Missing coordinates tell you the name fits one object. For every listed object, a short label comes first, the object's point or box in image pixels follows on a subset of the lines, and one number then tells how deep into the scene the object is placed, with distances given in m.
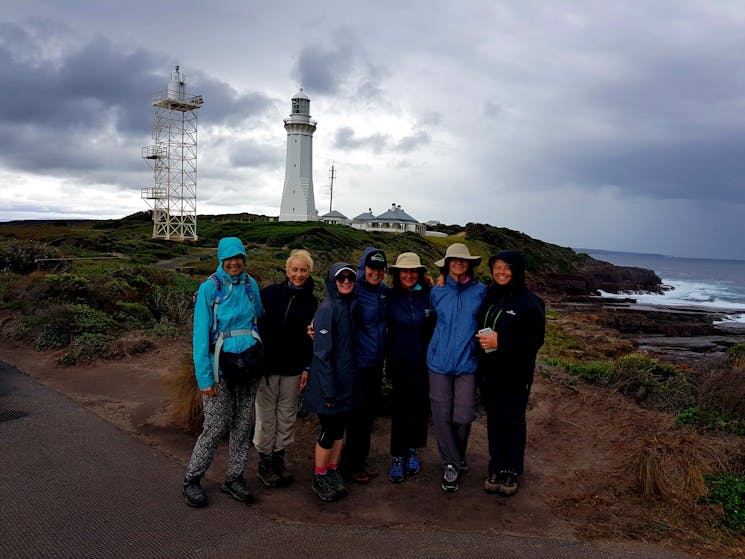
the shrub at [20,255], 13.11
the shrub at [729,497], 3.62
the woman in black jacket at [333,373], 3.81
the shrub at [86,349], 7.08
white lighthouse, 47.66
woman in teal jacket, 3.59
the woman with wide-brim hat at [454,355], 4.13
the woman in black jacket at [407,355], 4.22
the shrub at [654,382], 6.31
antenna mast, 71.62
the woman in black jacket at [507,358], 4.00
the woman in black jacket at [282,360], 3.96
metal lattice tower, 33.69
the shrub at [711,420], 5.34
